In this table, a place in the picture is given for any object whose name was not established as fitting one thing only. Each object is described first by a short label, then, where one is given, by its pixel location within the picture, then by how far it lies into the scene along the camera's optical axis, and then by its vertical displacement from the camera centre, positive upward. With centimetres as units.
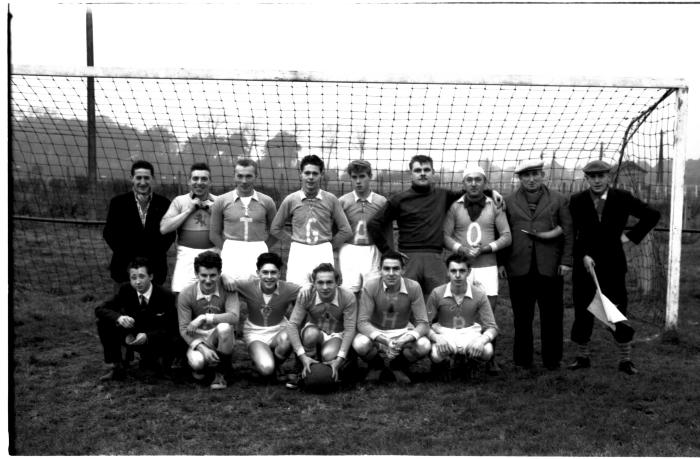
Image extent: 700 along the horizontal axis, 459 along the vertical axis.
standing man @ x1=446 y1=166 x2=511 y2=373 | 531 -17
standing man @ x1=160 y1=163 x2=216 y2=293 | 531 -20
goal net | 643 +87
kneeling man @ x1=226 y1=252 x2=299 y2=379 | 501 -82
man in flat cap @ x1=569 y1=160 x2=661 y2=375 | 534 -20
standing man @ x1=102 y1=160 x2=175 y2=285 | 539 -21
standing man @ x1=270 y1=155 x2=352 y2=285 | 532 -16
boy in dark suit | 499 -86
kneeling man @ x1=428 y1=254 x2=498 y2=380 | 501 -80
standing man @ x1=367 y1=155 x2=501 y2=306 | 526 -13
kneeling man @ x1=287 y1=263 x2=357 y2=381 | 492 -84
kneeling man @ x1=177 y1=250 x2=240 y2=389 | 494 -84
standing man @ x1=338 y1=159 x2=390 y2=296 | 537 -23
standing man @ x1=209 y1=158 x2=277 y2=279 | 527 -18
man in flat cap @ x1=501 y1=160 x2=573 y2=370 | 532 -35
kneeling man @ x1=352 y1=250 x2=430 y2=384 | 496 -85
